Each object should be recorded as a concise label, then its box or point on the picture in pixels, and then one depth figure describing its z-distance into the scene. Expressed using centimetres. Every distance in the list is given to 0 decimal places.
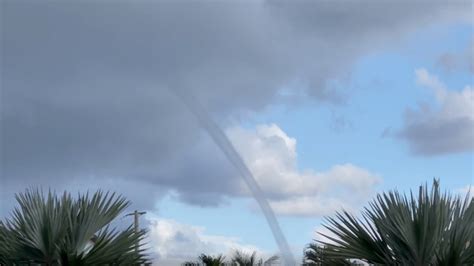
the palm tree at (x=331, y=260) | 1304
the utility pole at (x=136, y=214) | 4422
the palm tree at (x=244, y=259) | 3028
